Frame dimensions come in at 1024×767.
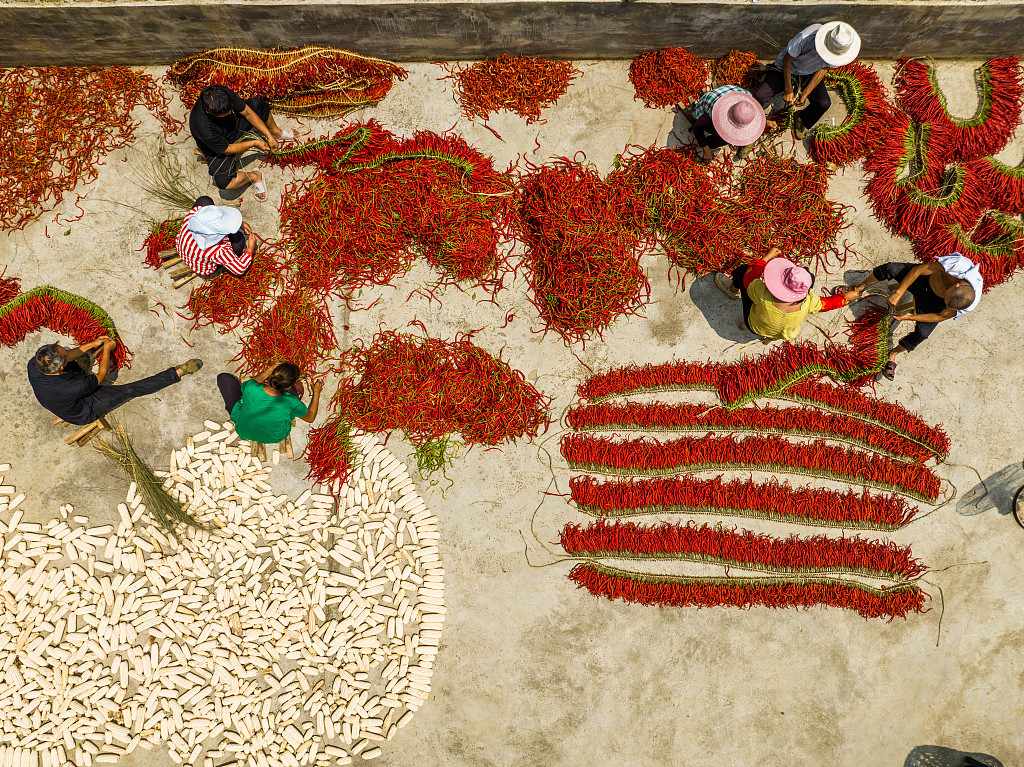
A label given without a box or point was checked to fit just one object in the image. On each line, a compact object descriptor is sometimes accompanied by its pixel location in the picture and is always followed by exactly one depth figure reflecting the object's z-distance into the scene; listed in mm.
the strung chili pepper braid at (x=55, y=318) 5582
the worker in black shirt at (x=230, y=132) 4973
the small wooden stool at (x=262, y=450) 5411
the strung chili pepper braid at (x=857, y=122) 5621
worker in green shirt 4746
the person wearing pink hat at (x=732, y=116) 5078
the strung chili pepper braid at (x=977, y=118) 5652
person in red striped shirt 5055
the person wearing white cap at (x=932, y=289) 4816
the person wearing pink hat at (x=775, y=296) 4742
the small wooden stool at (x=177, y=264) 5566
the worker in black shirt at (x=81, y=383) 4797
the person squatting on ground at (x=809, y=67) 4969
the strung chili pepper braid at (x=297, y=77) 5641
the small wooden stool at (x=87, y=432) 5430
